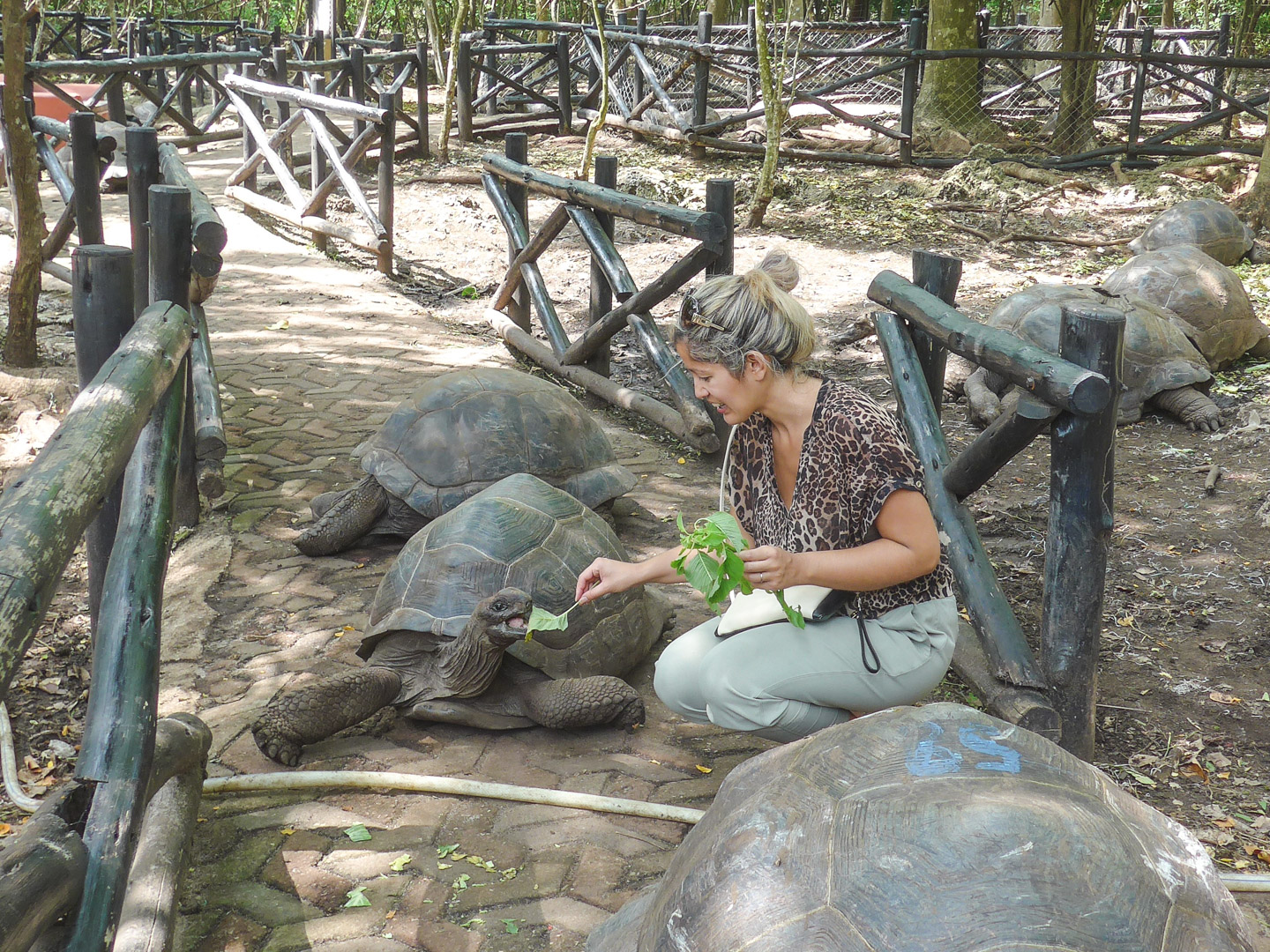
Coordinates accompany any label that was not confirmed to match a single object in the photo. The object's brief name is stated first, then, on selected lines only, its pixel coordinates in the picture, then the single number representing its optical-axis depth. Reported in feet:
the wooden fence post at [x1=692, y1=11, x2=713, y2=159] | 44.68
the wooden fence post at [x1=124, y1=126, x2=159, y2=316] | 13.99
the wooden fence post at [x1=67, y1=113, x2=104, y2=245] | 19.27
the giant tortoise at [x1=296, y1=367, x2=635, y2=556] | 15.34
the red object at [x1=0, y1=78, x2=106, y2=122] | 45.78
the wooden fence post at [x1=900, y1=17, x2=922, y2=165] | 42.63
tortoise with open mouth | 10.60
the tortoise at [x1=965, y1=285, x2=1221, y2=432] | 22.18
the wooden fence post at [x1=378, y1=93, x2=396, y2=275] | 29.76
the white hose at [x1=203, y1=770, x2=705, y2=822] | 9.53
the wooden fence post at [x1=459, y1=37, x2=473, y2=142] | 46.73
